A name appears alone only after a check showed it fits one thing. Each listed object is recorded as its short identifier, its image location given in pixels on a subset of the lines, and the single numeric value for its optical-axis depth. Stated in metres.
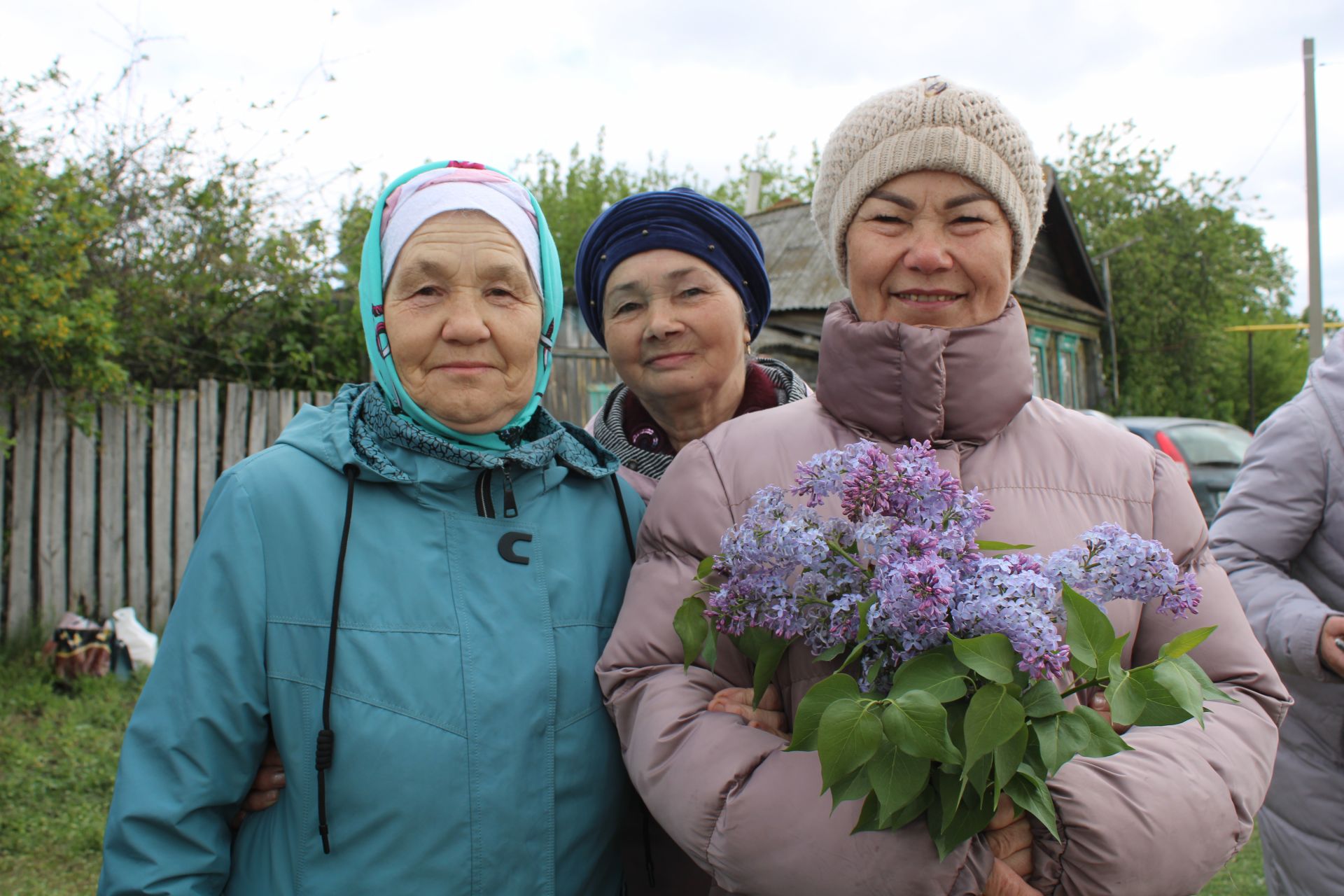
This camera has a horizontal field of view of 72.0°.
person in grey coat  2.38
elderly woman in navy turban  2.58
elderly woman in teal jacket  1.61
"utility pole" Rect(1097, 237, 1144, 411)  23.36
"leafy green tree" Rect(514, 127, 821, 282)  27.84
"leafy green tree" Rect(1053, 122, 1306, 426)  24.16
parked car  10.23
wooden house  14.74
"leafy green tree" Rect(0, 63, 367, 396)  5.42
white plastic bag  5.83
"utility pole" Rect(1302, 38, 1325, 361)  14.59
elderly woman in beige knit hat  1.31
